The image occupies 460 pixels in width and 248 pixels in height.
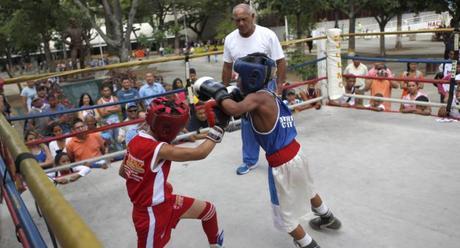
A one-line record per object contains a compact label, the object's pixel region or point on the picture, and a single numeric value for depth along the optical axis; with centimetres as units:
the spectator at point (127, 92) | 685
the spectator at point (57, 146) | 497
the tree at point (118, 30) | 1244
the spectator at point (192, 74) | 736
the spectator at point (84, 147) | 457
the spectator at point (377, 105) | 561
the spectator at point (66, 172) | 410
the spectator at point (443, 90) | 648
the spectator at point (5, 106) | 426
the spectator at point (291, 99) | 607
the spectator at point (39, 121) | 617
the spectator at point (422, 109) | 531
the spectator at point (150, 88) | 685
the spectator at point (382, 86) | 637
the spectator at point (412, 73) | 637
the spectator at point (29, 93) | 937
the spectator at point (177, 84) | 685
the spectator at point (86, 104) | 622
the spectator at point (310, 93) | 688
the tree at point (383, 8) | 1670
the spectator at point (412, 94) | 585
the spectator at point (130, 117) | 549
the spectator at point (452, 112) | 491
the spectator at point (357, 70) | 665
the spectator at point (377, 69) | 671
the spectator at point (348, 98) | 592
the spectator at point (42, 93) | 867
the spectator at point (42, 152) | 467
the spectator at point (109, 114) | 569
